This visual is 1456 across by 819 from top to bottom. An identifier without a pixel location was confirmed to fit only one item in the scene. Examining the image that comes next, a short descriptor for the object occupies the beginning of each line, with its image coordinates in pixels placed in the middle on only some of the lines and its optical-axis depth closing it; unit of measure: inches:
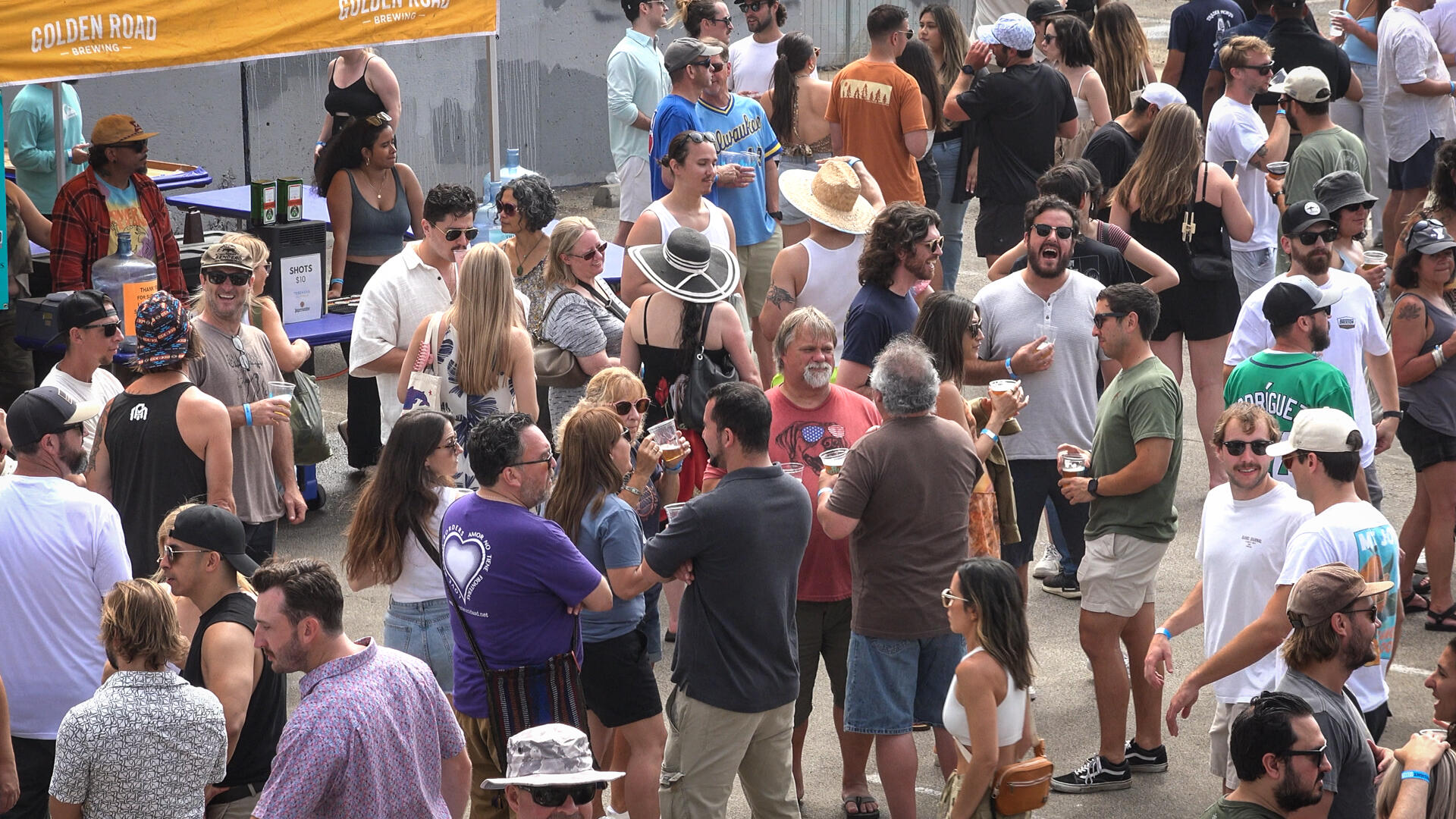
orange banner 580.4
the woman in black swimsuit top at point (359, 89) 780.0
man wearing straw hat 583.2
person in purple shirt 357.7
